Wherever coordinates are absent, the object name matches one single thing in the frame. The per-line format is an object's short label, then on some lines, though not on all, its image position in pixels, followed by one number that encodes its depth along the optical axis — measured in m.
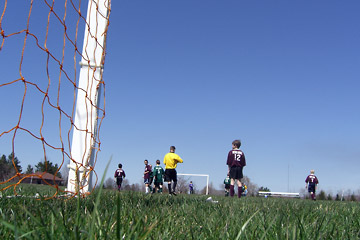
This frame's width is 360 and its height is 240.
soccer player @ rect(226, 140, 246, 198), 11.36
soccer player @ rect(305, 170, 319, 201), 20.03
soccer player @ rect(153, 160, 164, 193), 17.09
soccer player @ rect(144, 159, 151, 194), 20.16
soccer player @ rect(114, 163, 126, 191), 20.36
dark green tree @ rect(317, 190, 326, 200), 41.21
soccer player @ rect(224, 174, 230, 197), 23.33
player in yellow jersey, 13.74
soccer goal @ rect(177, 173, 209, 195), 29.57
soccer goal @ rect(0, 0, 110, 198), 3.90
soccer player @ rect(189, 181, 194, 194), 30.11
